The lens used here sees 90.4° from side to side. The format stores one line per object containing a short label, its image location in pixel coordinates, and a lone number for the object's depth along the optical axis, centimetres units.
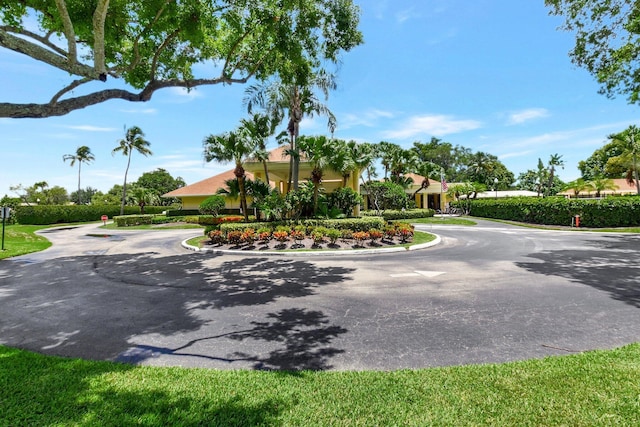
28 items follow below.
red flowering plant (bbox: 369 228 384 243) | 1571
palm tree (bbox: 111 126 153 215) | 4644
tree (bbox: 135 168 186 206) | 8450
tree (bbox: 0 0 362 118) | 633
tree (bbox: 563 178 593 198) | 4847
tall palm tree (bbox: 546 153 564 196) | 5262
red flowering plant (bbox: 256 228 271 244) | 1611
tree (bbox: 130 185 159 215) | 4969
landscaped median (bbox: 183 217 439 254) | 1504
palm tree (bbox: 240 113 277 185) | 2138
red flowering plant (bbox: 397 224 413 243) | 1681
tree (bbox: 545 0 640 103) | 1226
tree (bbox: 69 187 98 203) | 9405
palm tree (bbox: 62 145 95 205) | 5869
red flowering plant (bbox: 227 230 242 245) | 1598
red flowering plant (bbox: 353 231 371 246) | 1557
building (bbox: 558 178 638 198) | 5103
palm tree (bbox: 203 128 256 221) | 2005
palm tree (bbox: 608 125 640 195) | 3719
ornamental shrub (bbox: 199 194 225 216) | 3105
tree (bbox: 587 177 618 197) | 4681
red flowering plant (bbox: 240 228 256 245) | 1574
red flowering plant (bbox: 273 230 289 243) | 1593
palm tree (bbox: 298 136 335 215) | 1897
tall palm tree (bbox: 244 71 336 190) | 2033
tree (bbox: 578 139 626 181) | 5538
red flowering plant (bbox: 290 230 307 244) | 1636
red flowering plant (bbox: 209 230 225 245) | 1673
